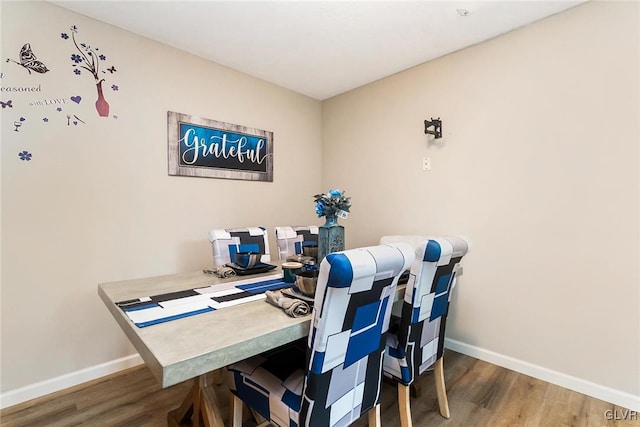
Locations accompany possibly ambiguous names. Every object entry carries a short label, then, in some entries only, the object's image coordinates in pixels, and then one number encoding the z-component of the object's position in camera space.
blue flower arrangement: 1.58
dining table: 0.82
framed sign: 2.41
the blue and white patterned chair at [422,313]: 1.33
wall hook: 2.50
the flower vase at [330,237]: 1.57
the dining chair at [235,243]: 2.02
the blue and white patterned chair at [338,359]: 0.93
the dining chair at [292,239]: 2.35
